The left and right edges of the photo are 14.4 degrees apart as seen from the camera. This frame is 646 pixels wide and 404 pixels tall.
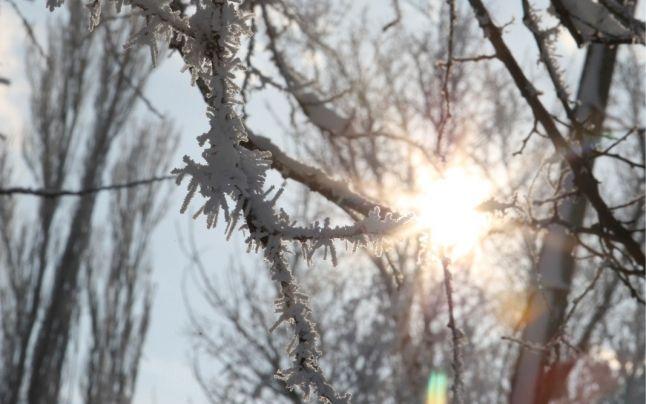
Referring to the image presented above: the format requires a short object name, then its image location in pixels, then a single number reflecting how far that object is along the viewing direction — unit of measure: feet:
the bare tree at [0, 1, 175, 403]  64.63
